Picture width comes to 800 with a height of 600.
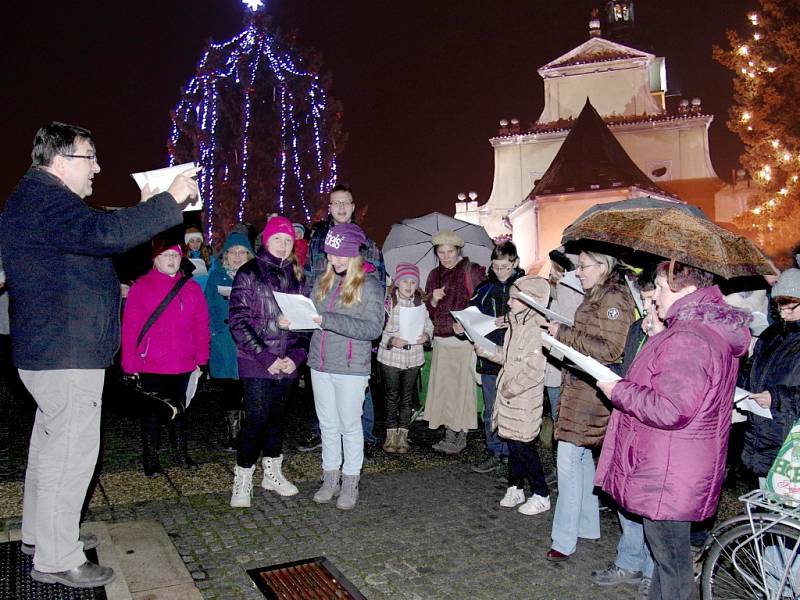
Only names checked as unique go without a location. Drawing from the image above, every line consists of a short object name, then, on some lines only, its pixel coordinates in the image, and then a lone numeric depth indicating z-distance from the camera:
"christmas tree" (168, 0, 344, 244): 30.77
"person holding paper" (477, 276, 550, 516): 5.36
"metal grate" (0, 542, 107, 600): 3.79
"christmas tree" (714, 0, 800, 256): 26.62
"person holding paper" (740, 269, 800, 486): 4.43
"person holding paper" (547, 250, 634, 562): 4.43
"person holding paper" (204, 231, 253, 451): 7.43
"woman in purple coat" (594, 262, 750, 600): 3.17
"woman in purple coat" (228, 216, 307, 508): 5.47
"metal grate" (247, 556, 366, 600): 4.04
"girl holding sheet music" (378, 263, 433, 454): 7.41
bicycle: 3.18
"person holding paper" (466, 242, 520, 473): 6.80
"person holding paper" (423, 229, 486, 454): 7.45
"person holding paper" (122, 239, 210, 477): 6.16
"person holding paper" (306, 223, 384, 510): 5.58
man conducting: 3.66
